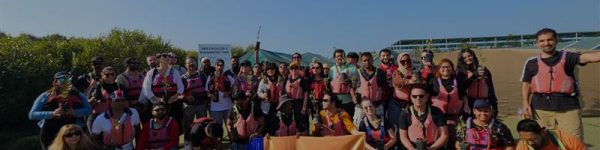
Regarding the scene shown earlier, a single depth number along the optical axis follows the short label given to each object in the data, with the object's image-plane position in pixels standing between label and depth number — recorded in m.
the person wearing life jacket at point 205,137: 5.98
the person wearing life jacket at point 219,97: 7.70
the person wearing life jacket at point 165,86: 6.93
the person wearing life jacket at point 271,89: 7.61
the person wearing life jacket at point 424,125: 5.78
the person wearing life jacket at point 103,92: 6.71
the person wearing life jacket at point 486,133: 5.31
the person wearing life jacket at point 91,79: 6.93
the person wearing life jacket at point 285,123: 6.59
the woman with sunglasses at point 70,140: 5.09
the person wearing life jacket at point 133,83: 6.96
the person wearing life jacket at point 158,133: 6.27
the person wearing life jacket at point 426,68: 6.55
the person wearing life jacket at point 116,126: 6.14
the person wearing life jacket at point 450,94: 6.17
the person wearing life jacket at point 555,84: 4.86
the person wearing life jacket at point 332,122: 6.51
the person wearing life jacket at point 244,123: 6.57
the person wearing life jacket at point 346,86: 7.42
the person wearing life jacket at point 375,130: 6.31
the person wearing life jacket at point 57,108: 6.02
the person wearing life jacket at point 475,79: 6.31
